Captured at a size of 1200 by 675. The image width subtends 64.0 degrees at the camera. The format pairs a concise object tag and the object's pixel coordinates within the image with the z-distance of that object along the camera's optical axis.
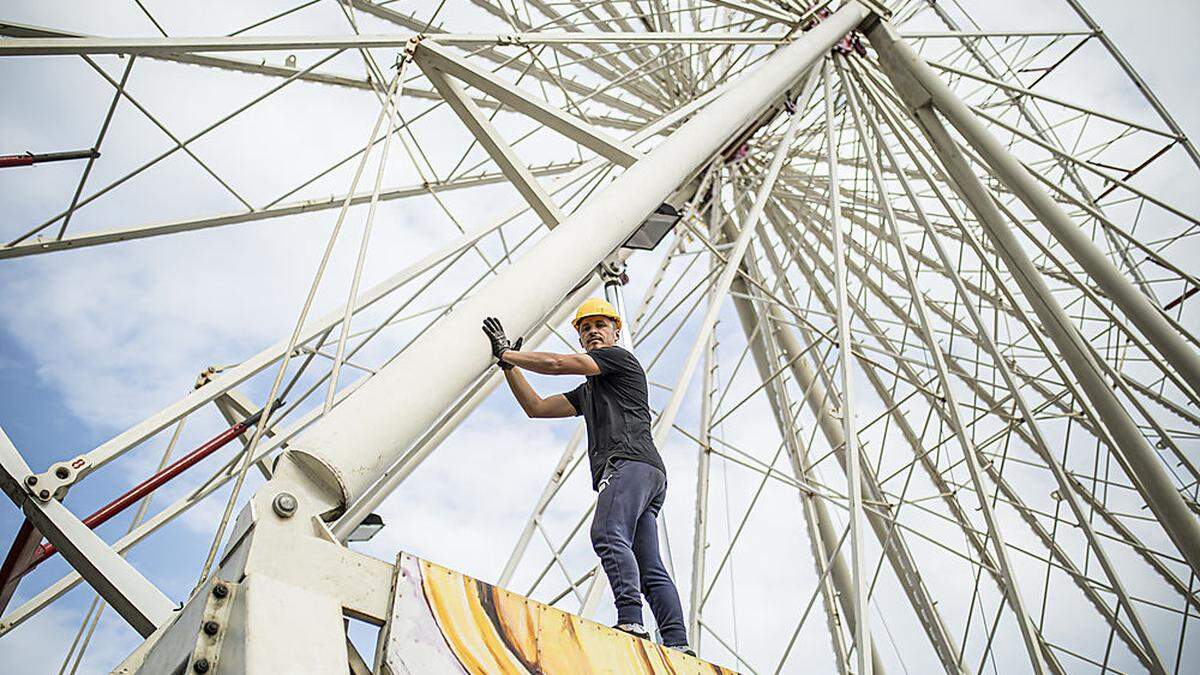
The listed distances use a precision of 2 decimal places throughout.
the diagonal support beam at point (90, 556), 5.12
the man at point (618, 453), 5.14
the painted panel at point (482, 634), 3.13
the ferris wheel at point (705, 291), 3.83
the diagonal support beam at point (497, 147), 7.34
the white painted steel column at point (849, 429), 7.48
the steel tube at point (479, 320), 3.79
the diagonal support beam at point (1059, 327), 9.44
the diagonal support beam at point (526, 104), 7.22
